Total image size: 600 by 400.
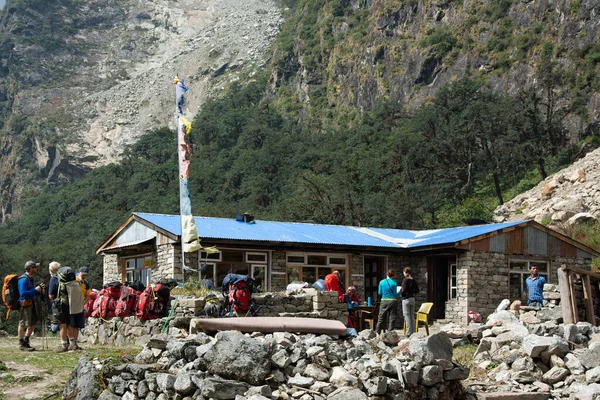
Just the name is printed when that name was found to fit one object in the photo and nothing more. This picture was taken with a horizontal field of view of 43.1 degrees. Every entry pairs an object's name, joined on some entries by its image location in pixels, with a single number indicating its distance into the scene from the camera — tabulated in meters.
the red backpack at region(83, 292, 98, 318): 19.58
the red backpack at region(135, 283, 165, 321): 16.61
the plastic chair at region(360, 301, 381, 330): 18.20
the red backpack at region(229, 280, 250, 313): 16.02
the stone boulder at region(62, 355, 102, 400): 9.89
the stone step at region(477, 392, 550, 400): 11.51
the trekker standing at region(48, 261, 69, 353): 13.12
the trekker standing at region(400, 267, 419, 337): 16.30
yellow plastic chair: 16.06
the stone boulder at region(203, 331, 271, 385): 9.76
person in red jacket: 18.33
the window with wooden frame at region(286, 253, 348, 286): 23.55
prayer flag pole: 18.50
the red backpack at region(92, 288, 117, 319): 18.08
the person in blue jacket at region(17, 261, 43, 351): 13.24
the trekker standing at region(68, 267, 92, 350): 13.20
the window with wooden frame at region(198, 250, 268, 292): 22.31
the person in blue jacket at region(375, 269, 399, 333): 16.45
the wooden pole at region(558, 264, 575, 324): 15.45
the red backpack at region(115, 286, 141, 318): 17.58
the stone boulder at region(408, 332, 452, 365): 11.04
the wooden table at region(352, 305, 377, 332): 18.59
